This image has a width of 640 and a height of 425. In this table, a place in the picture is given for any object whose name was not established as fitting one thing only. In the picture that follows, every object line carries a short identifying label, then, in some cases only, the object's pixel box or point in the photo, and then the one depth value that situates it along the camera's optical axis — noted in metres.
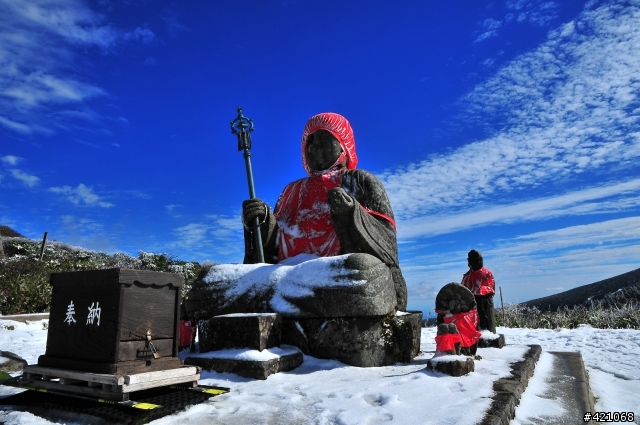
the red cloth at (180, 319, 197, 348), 4.39
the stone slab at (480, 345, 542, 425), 2.14
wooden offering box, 2.54
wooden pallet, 2.38
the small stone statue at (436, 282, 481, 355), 3.84
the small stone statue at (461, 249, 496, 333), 5.42
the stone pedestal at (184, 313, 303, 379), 3.22
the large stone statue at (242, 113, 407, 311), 4.46
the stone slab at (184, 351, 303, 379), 3.15
